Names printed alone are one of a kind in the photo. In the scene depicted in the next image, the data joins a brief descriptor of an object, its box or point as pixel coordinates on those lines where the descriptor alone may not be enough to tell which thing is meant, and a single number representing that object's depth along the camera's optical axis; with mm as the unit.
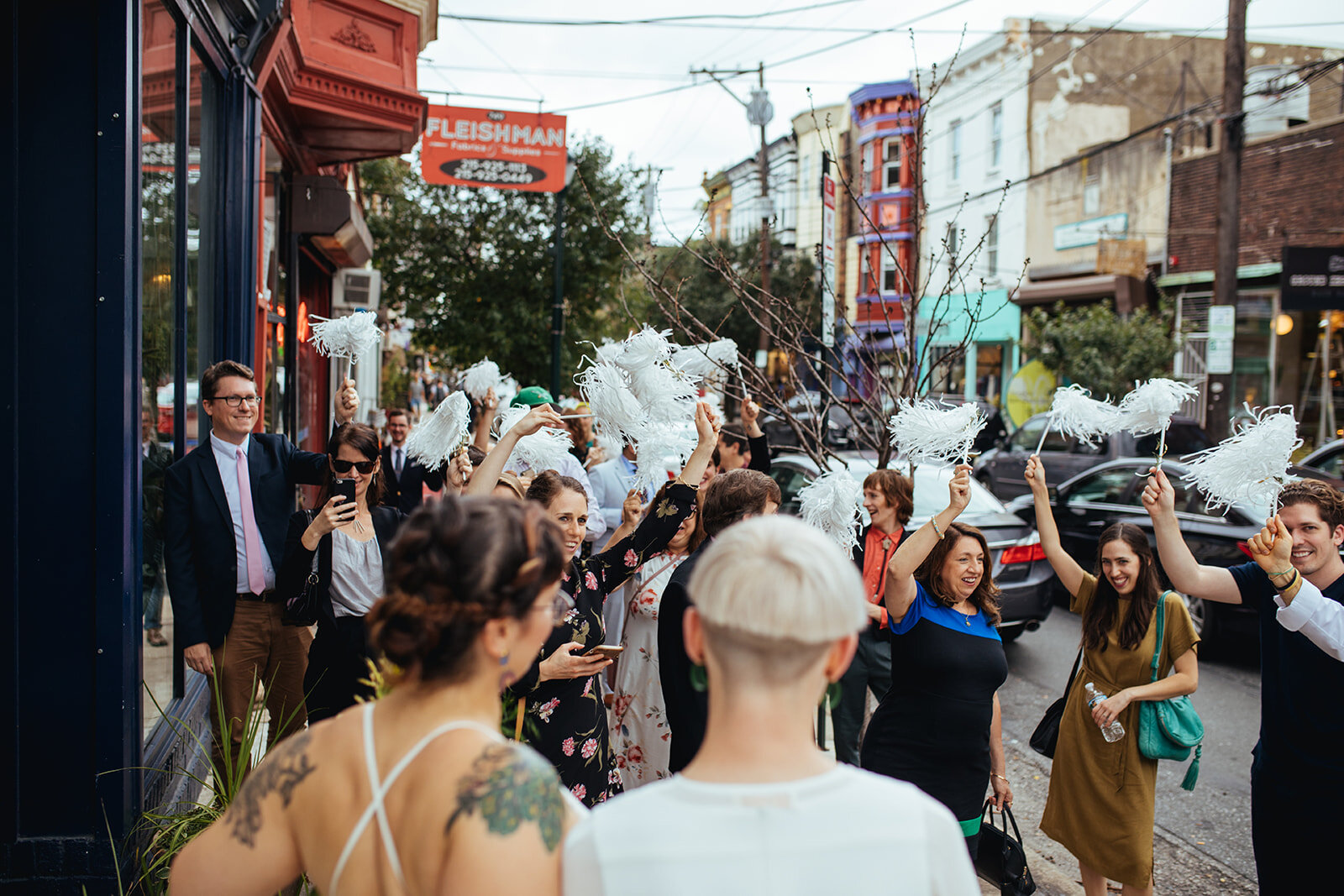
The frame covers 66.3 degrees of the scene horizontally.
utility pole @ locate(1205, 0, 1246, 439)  13484
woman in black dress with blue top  3361
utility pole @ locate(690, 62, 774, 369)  20920
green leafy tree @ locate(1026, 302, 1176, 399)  18656
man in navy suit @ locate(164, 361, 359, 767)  3926
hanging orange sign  10656
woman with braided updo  1397
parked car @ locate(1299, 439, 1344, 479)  9172
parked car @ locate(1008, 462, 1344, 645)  7680
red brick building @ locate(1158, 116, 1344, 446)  17828
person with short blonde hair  1322
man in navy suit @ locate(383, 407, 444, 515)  4324
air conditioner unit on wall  12125
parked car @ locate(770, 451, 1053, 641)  7539
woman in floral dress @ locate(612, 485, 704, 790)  4082
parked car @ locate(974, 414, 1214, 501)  13352
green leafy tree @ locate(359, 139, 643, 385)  16203
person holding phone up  3453
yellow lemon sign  21547
